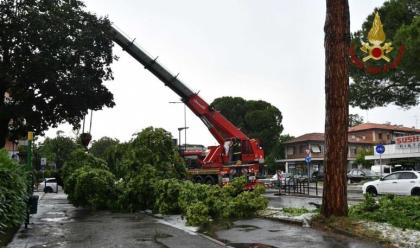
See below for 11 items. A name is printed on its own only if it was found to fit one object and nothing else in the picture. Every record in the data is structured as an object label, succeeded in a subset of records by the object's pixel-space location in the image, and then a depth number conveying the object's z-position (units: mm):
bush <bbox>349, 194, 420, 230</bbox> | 12141
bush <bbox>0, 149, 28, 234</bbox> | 11393
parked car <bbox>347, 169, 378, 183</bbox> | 56250
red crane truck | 29578
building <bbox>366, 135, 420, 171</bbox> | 47531
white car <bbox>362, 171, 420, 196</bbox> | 25500
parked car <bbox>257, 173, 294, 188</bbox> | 35969
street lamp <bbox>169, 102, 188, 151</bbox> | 60488
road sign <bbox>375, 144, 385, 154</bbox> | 33625
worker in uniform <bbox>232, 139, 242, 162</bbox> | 29797
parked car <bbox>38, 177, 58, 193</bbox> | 49366
